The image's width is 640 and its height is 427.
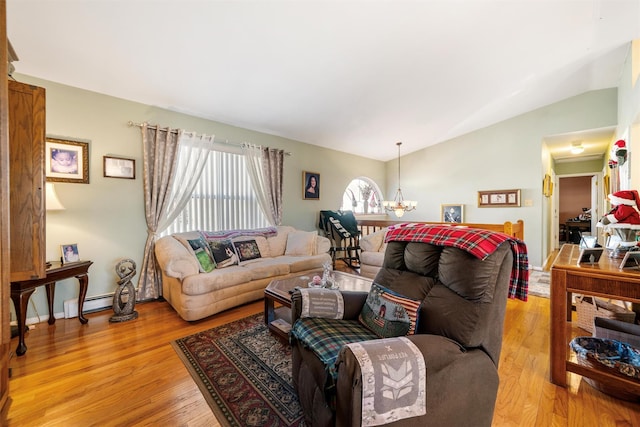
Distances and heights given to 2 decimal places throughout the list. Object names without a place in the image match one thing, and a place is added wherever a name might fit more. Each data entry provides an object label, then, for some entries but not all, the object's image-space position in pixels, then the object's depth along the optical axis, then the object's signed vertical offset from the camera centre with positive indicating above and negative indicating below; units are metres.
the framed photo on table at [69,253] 2.61 -0.44
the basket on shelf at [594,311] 2.07 -0.89
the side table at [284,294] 2.19 -0.74
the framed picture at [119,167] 2.97 +0.53
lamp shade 2.38 +0.11
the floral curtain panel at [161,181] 3.19 +0.40
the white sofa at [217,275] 2.60 -0.75
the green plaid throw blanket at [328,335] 1.22 -0.68
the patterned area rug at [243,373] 1.44 -1.15
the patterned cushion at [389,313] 1.33 -0.57
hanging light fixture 5.00 +0.10
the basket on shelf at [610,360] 1.50 -0.93
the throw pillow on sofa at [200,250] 2.89 -0.46
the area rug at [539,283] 3.50 -1.12
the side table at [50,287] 2.05 -0.67
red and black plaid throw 1.22 -0.17
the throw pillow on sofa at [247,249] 3.48 -0.55
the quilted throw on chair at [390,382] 0.89 -0.62
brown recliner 0.97 -0.59
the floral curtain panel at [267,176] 4.20 +0.60
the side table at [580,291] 1.44 -0.48
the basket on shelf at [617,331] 1.77 -0.87
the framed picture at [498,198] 5.05 +0.26
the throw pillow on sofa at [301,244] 3.99 -0.52
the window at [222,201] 3.66 +0.16
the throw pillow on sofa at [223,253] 3.14 -0.54
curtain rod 3.10 +1.07
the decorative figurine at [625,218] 1.65 -0.05
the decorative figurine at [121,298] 2.69 -0.95
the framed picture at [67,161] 2.64 +0.54
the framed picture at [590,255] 1.70 -0.29
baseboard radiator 2.72 -1.06
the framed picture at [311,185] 4.99 +0.52
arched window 6.16 +0.36
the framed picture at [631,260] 1.50 -0.29
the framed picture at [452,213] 5.78 -0.04
